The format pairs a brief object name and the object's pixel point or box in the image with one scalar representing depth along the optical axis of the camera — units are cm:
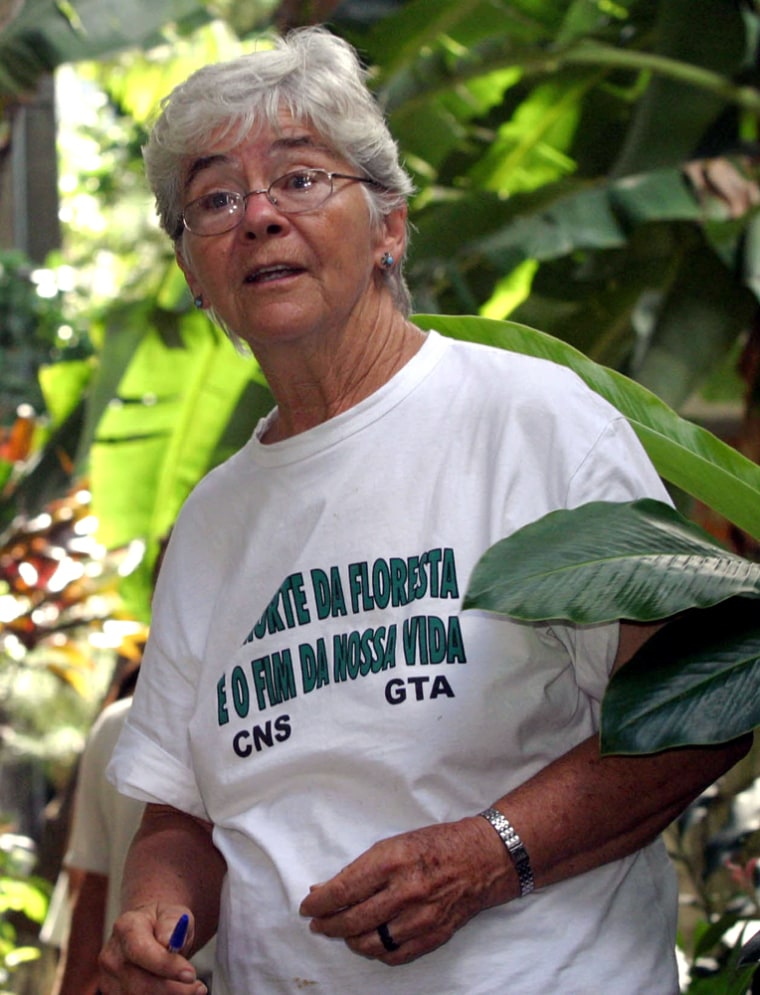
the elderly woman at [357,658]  206
